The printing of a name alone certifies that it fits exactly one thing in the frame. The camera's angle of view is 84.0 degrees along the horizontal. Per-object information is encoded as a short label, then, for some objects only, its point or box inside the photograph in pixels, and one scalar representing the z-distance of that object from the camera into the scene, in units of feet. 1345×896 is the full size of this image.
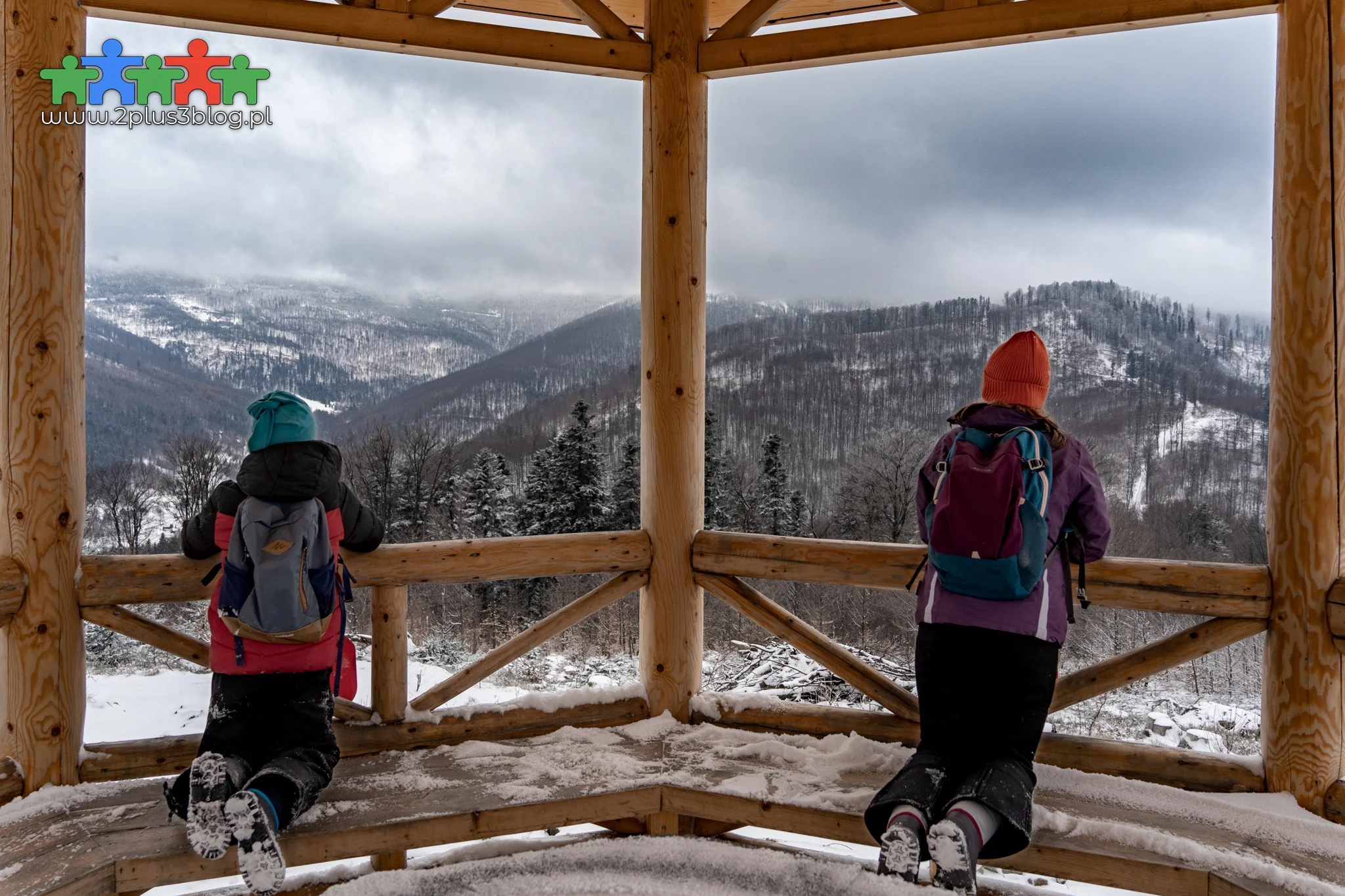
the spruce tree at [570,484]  17.54
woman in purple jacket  6.25
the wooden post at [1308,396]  7.70
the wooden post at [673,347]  9.94
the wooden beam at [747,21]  9.83
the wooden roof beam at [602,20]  9.77
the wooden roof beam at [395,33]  8.64
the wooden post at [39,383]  7.99
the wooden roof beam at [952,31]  8.31
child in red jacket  6.86
